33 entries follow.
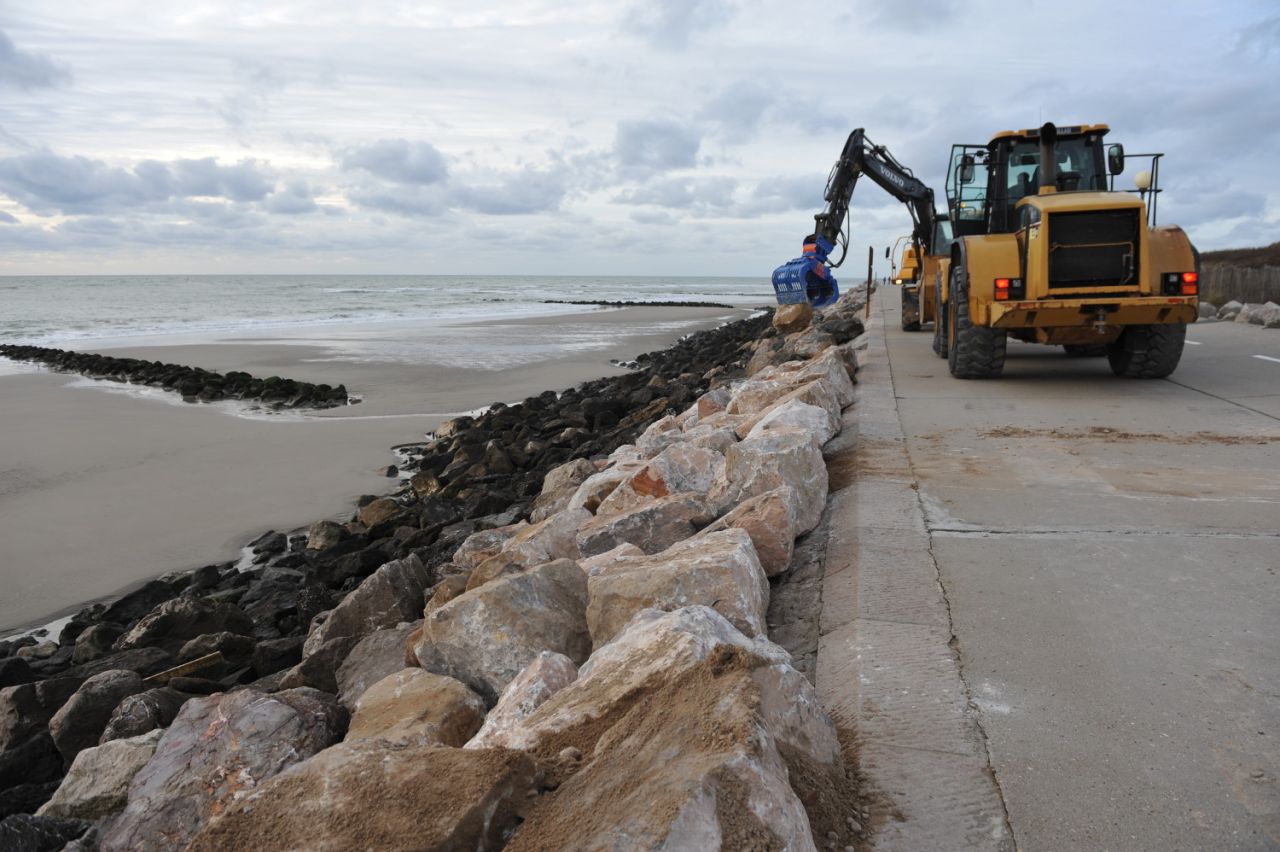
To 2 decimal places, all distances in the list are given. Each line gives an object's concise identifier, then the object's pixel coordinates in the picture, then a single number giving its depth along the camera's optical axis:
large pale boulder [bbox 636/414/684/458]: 6.90
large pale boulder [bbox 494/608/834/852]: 1.82
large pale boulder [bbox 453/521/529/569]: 5.52
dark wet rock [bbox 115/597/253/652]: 5.35
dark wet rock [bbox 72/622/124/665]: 5.40
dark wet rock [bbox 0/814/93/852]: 2.83
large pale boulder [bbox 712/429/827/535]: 4.74
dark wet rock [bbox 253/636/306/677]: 4.80
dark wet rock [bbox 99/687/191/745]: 3.61
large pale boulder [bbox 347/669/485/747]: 2.84
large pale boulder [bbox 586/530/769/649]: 3.21
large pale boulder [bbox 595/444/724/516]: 5.15
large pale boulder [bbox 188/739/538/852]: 1.91
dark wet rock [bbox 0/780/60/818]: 3.53
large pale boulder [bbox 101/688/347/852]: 2.71
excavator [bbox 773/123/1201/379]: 8.71
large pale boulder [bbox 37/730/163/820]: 3.01
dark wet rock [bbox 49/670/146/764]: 3.86
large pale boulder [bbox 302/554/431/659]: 4.61
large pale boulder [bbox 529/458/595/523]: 6.75
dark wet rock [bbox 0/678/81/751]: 4.23
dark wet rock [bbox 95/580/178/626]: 6.23
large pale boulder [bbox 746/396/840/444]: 5.80
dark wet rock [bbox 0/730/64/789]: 3.83
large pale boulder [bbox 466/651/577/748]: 2.66
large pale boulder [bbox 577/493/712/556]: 4.46
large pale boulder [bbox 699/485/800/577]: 4.04
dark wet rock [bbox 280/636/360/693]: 4.02
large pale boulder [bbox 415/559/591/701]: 3.34
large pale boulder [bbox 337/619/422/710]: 3.79
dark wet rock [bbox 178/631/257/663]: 5.00
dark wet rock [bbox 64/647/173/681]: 4.85
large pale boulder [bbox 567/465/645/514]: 5.64
